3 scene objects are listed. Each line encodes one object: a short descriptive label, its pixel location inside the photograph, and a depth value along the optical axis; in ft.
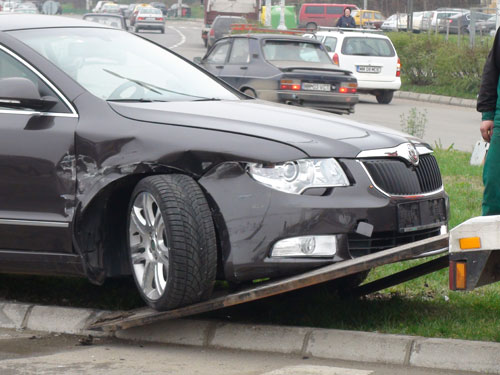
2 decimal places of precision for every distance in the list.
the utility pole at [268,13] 151.87
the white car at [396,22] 140.34
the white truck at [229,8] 176.45
